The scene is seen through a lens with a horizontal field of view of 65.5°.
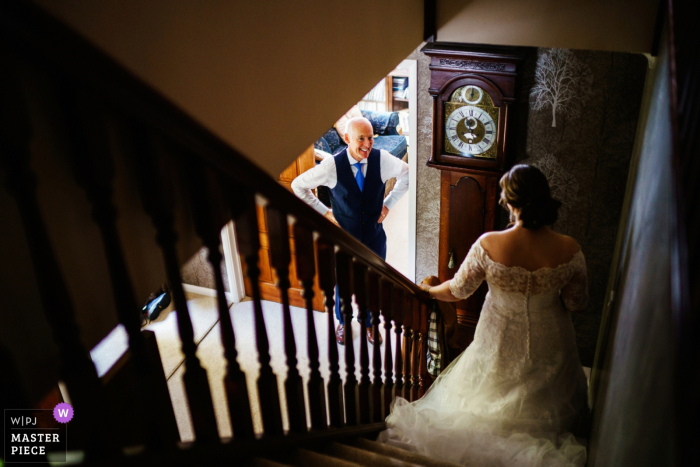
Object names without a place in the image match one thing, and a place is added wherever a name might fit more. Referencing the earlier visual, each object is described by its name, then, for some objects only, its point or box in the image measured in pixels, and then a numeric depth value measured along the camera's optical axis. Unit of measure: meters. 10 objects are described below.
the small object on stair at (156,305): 4.44
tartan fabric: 2.87
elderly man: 3.73
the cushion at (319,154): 5.27
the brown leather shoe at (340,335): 4.21
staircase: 0.75
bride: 2.10
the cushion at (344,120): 6.26
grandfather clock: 3.19
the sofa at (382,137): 6.03
